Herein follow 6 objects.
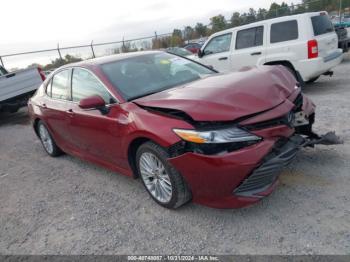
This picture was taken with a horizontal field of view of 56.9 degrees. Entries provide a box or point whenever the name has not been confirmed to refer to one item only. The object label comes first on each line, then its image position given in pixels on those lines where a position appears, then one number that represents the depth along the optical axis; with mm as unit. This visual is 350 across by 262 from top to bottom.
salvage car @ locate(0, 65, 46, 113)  9525
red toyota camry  2771
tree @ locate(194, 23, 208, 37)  30730
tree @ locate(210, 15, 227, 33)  27328
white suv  7059
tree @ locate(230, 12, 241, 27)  24453
